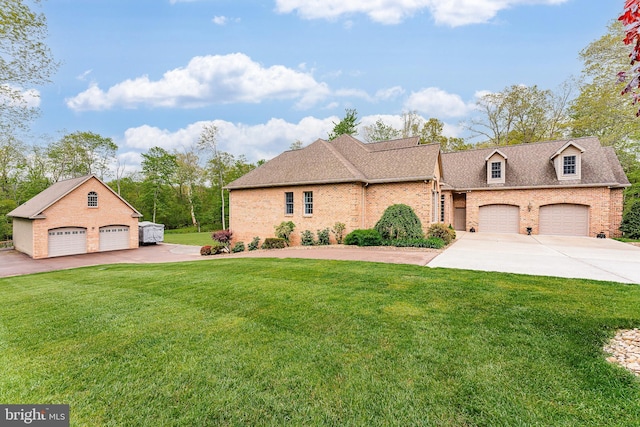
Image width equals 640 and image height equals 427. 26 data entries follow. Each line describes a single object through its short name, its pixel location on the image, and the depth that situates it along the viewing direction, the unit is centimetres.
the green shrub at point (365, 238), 1383
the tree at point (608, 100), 1947
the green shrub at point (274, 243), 1563
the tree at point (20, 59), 1016
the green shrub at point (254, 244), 1772
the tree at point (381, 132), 3588
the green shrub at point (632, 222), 1627
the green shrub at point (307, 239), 1580
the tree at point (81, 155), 3312
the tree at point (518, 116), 2834
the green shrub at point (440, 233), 1391
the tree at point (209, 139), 3353
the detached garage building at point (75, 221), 1844
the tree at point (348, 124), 3002
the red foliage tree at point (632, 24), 205
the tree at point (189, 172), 4119
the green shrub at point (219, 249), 1745
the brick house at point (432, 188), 1514
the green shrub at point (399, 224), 1367
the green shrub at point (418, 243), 1254
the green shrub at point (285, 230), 1639
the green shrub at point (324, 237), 1536
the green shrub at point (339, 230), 1505
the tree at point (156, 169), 3847
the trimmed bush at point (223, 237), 1833
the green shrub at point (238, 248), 1797
